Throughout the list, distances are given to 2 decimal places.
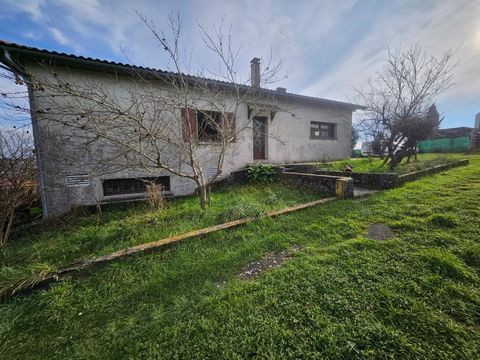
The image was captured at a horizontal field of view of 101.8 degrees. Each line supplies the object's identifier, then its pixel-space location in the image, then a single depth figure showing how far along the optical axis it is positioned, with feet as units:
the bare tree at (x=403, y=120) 27.53
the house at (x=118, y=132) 16.28
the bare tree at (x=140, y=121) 14.05
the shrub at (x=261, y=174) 23.50
